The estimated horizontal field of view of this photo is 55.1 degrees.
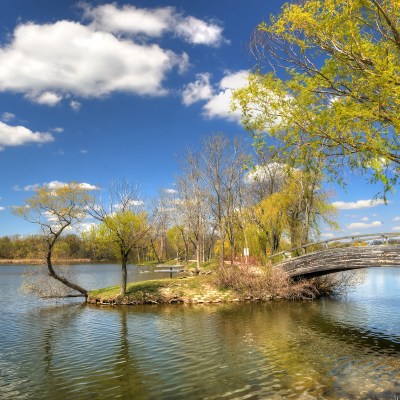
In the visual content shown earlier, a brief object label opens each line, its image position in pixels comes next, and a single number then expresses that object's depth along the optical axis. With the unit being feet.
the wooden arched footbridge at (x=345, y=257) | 75.85
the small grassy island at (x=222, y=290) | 89.51
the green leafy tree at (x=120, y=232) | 90.79
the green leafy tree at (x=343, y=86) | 26.71
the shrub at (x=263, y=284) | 92.94
